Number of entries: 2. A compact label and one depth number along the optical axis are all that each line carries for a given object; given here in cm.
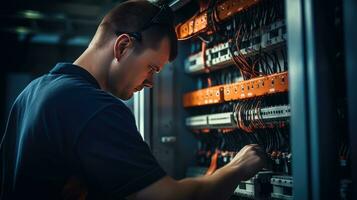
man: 121
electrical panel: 177
